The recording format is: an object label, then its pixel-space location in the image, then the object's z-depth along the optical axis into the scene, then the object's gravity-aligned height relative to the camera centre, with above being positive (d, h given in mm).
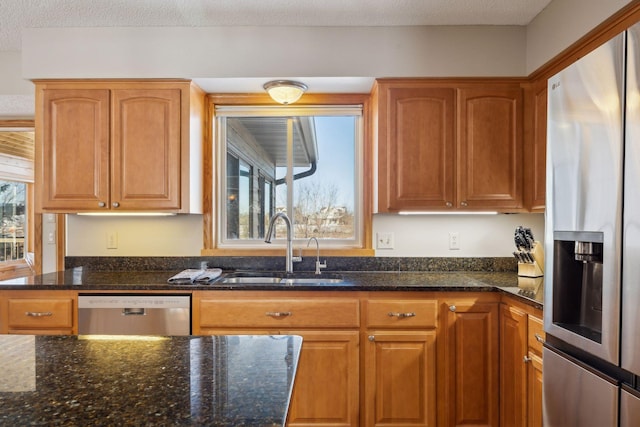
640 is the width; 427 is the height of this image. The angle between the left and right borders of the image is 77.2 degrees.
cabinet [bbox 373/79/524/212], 2477 +413
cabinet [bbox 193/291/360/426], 2164 -650
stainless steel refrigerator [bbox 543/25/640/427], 1091 -93
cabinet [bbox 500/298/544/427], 1789 -738
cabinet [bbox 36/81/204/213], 2488 +403
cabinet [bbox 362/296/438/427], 2160 -832
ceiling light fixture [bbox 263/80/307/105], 2531 +770
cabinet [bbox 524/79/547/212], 2336 +365
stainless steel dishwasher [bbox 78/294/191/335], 2197 -569
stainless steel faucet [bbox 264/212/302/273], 2621 -170
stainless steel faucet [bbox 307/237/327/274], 2688 -355
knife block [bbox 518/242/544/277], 2395 -317
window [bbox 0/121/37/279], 4910 +82
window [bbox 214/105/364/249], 2916 +220
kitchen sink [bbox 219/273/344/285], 2502 -437
